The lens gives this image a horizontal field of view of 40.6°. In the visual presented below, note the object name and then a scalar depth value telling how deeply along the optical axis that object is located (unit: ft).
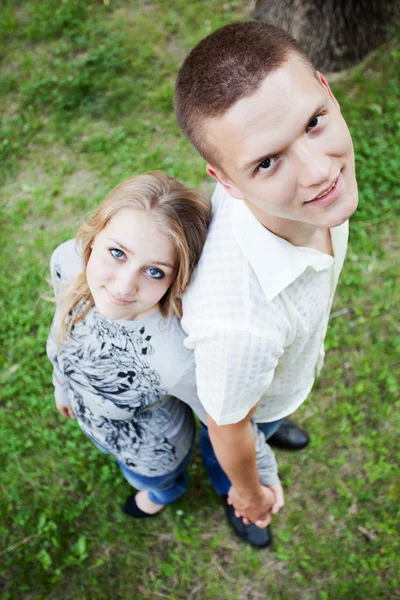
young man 5.30
